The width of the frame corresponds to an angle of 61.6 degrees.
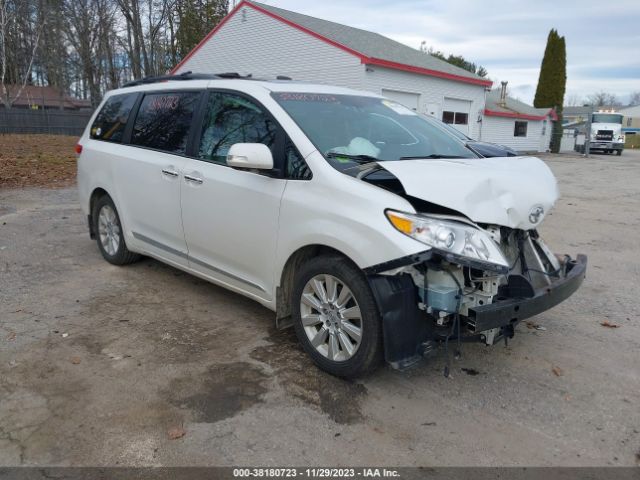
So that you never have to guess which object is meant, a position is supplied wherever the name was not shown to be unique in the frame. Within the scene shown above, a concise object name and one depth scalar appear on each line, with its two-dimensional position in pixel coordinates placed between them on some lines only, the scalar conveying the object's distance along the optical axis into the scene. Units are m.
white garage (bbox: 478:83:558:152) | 28.42
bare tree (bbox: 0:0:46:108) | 32.50
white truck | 34.84
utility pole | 32.22
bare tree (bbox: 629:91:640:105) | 114.03
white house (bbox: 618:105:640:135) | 90.88
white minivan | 3.10
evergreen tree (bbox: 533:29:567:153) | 36.53
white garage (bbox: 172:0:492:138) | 19.47
